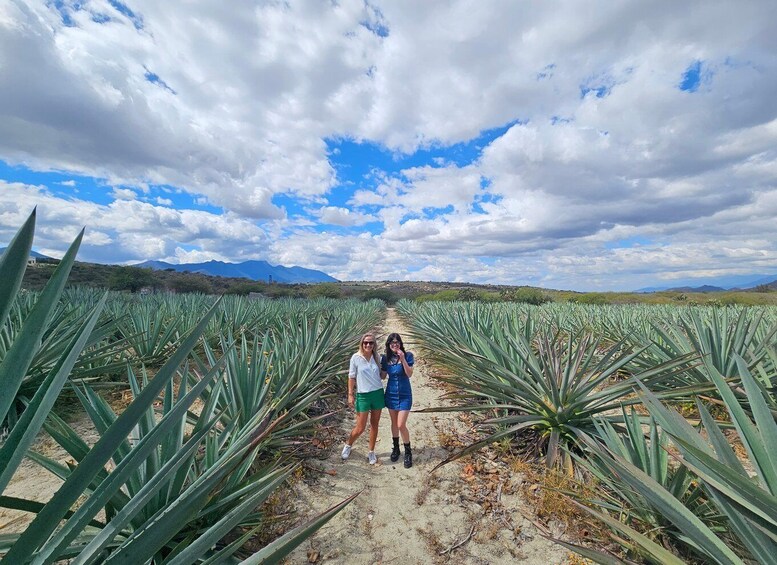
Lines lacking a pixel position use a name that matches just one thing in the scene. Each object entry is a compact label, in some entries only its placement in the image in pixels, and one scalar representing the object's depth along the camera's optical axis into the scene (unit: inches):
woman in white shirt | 133.5
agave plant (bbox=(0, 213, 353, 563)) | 29.3
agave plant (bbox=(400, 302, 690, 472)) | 119.2
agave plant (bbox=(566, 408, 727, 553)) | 75.8
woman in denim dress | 132.7
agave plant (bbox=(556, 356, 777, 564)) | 48.9
